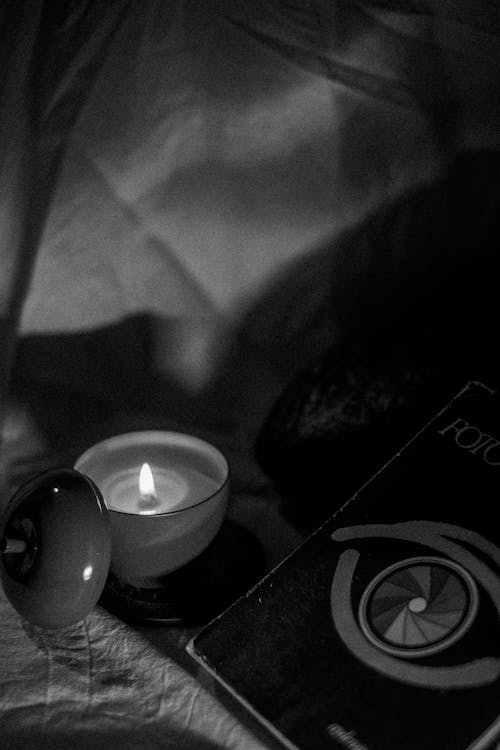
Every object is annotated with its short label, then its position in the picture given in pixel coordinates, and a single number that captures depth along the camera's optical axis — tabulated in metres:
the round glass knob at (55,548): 0.52
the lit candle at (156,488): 0.62
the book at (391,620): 0.51
